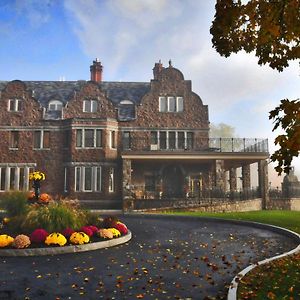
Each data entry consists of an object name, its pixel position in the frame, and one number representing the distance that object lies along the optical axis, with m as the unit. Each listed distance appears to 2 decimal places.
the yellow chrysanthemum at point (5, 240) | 10.37
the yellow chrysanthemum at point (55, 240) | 10.52
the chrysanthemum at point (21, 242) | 10.27
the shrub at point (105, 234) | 11.73
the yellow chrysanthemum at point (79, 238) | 10.76
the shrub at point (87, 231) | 11.57
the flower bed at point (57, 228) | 10.52
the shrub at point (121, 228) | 13.09
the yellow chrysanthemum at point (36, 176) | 16.52
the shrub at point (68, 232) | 11.24
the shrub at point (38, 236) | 10.75
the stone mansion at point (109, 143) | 28.94
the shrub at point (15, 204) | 14.83
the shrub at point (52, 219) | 11.72
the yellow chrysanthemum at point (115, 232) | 12.22
